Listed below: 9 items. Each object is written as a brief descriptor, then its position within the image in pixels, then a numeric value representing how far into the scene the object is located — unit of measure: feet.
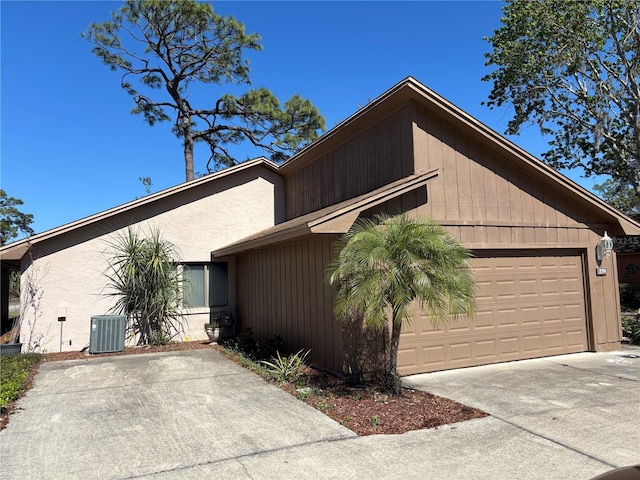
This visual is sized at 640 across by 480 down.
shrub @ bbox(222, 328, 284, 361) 30.40
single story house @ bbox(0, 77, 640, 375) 25.41
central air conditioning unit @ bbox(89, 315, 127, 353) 34.40
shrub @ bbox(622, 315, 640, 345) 34.37
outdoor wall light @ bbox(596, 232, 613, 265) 30.83
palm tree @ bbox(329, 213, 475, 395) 18.78
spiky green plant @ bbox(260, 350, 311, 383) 24.01
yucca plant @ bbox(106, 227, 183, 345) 37.04
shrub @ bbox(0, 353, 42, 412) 20.39
